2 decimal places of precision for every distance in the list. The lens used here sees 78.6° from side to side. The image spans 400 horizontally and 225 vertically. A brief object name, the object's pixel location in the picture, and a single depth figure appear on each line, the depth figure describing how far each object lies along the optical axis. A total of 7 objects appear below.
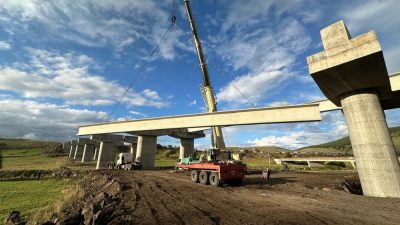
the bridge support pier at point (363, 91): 14.01
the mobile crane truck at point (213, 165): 19.06
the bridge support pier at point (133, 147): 61.12
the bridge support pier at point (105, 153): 52.83
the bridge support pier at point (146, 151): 44.12
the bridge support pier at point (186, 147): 50.22
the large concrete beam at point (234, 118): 22.92
